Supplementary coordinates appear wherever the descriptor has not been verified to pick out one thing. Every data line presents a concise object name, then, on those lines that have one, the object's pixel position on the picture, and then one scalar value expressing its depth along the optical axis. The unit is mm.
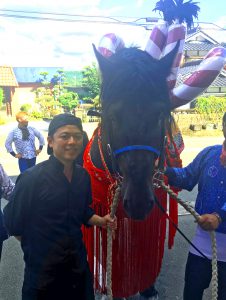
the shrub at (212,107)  16484
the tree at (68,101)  25875
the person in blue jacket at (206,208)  1854
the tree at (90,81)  27141
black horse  1502
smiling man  1715
